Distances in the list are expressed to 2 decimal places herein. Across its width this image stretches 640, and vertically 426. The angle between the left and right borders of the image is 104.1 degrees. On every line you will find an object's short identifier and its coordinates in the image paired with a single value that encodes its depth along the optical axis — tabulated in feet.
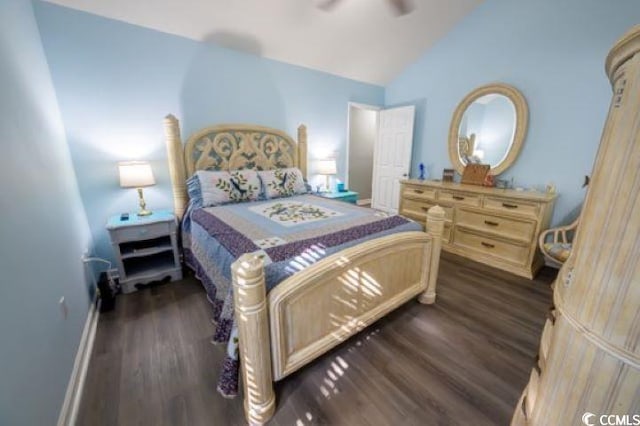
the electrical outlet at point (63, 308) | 4.61
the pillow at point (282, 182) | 9.66
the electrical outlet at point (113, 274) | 7.60
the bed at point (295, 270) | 3.89
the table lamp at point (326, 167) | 12.51
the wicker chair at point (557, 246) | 7.13
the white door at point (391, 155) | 13.43
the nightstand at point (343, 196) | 11.71
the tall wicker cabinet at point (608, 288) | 1.68
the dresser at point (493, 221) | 8.32
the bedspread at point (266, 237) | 4.42
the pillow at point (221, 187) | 8.52
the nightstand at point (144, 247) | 7.30
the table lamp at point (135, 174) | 7.34
